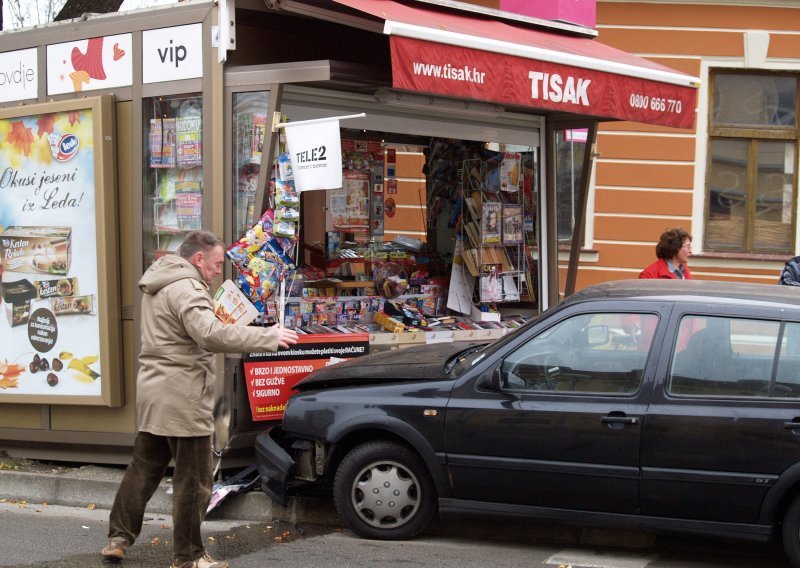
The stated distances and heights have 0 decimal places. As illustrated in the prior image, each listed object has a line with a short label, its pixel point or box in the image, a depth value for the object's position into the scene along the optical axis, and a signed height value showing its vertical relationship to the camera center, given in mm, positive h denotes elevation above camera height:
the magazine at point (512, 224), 9102 -131
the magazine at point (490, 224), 8977 -129
